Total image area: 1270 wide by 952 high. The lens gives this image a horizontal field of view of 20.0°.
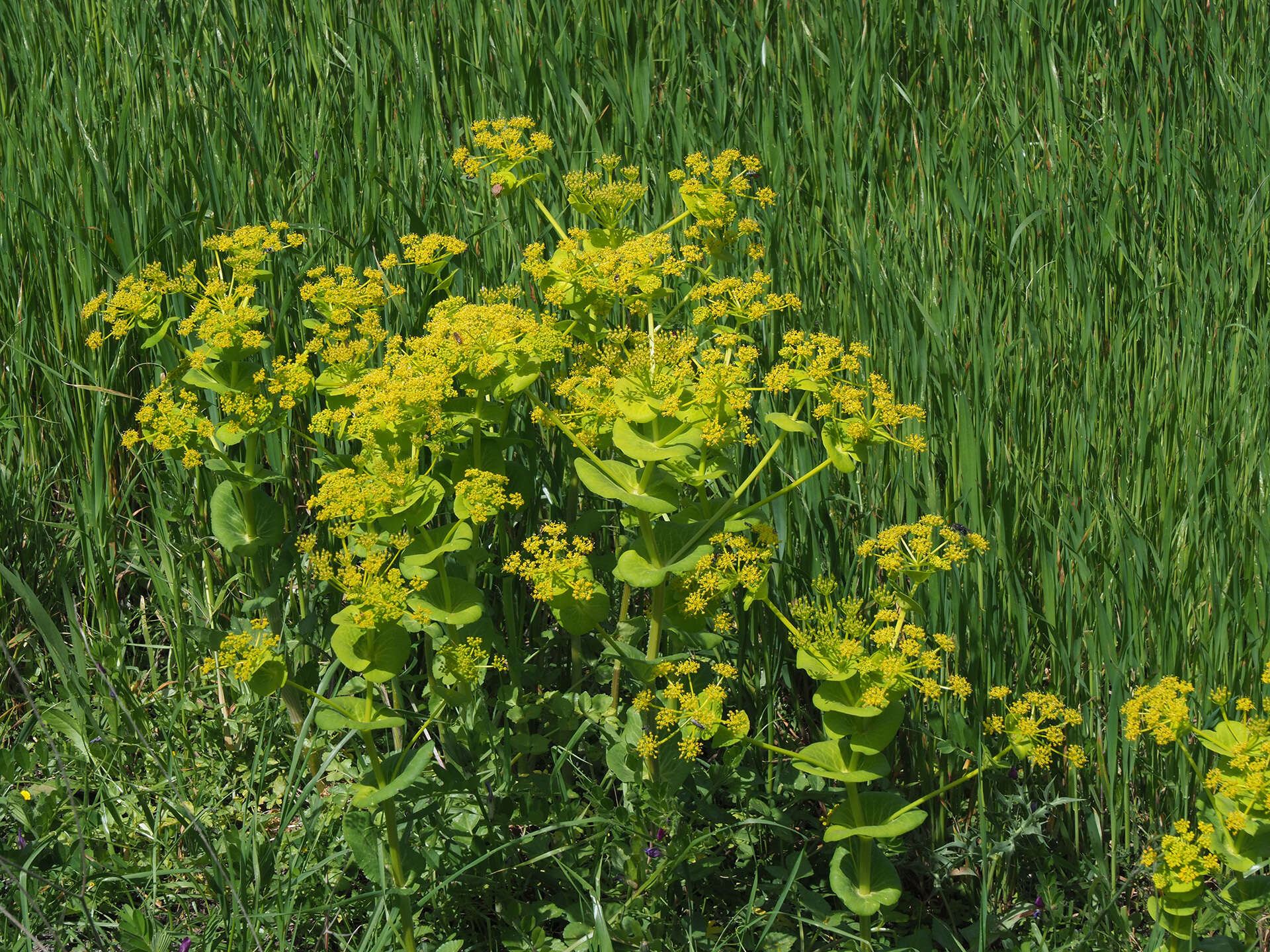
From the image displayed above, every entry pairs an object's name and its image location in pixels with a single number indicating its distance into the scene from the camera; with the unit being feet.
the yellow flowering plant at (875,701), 10.12
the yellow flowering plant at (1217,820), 10.01
